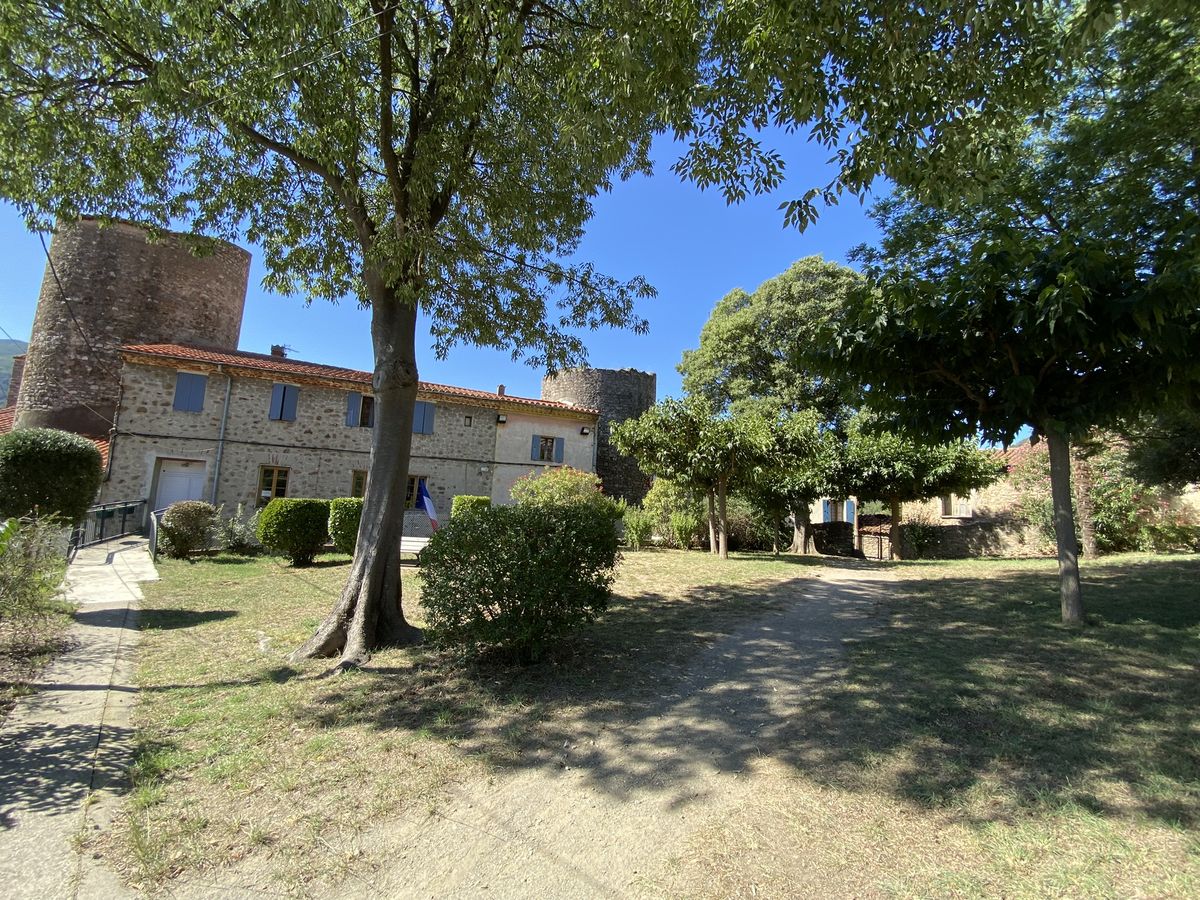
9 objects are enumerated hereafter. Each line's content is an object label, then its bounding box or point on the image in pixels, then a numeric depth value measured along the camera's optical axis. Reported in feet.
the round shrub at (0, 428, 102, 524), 25.07
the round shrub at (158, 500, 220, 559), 39.83
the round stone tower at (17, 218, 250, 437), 64.03
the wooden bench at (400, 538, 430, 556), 39.40
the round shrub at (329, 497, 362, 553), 38.34
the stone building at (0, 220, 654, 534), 54.70
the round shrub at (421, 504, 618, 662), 14.17
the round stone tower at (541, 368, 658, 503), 84.89
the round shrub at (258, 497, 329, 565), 37.55
